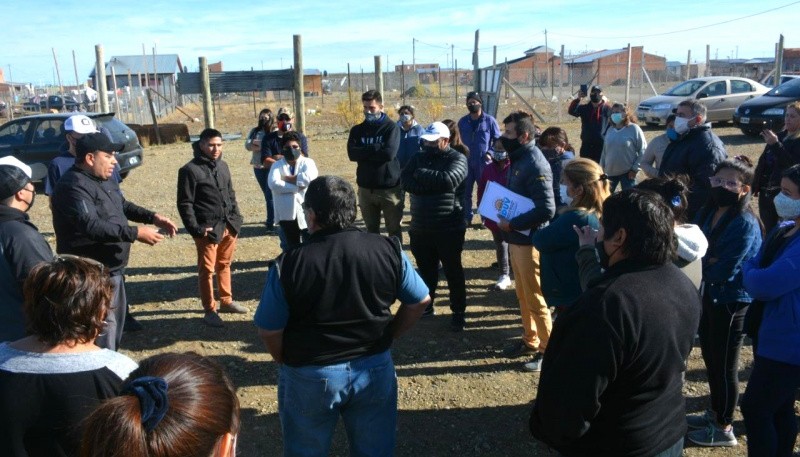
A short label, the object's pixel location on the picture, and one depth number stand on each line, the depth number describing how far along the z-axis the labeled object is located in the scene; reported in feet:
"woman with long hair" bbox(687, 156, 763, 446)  11.64
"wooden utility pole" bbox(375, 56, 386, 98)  52.54
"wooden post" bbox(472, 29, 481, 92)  45.50
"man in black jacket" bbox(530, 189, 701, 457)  7.07
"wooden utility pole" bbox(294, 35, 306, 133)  41.06
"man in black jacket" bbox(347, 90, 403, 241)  21.88
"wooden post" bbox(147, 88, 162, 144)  63.34
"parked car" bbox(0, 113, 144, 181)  43.47
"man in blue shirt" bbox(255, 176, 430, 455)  8.99
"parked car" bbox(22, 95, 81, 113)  94.94
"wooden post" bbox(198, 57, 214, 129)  38.04
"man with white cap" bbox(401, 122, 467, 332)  17.63
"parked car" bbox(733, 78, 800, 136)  49.19
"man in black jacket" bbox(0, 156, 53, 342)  10.59
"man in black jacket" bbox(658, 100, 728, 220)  17.30
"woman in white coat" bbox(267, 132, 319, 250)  21.58
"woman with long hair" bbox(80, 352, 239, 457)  4.44
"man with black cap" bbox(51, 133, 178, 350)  14.17
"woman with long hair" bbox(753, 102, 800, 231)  18.71
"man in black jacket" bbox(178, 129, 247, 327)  18.20
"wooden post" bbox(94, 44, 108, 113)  57.93
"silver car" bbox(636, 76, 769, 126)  61.41
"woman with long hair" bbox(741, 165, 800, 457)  9.75
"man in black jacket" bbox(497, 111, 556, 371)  15.64
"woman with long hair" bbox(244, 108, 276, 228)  28.30
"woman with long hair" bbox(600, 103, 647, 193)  24.49
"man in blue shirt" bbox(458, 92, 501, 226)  27.73
